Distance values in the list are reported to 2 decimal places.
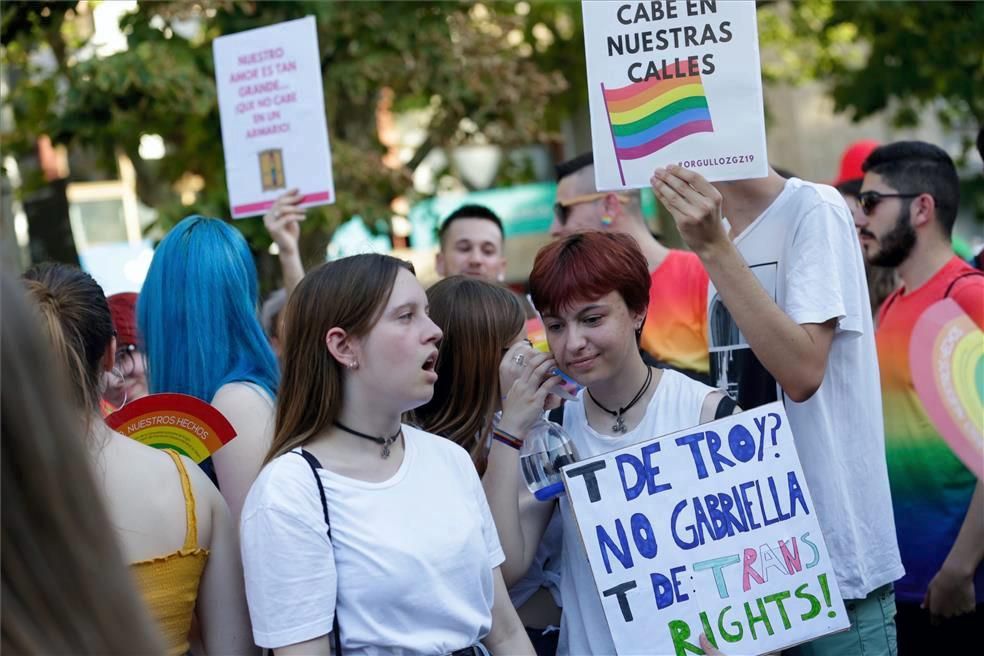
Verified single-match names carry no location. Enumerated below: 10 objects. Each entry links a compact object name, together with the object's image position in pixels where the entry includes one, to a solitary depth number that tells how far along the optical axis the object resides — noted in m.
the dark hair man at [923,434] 3.94
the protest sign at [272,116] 4.59
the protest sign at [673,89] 3.06
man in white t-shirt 2.94
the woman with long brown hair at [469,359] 3.34
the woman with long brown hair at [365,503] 2.45
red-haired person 3.03
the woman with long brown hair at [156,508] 2.49
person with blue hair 3.35
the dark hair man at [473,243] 5.91
